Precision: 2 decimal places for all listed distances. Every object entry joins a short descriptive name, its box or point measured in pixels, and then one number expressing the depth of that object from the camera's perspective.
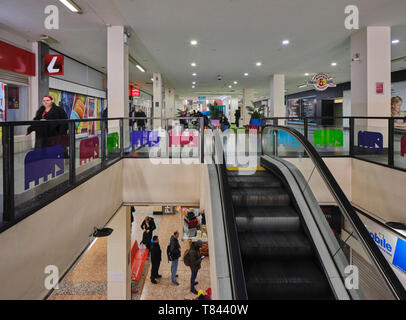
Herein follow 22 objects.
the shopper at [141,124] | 7.72
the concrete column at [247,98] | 25.42
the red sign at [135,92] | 18.72
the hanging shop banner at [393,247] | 5.07
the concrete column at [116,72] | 8.52
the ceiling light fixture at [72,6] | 6.52
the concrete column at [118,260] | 8.53
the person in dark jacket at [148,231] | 11.13
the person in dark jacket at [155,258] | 9.64
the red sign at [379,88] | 8.44
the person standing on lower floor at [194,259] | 8.79
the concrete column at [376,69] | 8.40
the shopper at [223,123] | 17.17
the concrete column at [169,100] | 26.72
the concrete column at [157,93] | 17.86
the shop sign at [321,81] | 12.48
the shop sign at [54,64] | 9.36
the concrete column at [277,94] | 17.36
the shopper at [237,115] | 21.94
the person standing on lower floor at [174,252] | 9.52
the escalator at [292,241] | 2.99
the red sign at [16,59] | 8.54
